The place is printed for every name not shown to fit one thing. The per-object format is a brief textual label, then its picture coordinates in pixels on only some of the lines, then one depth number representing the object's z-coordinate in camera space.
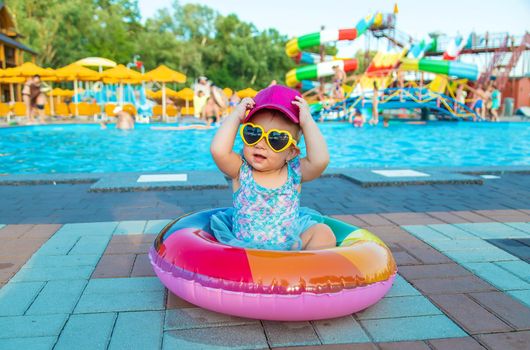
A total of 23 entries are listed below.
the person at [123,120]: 17.55
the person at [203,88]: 22.90
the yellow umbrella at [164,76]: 21.73
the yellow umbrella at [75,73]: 21.03
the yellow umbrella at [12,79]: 23.38
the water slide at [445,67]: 20.73
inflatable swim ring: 2.11
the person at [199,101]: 23.77
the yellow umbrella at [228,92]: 31.91
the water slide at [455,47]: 23.86
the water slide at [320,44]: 22.55
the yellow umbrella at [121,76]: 20.75
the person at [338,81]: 22.02
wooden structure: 30.11
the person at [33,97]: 18.66
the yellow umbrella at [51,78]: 21.12
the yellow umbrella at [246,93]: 30.92
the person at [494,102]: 23.30
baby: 2.56
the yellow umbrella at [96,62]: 23.32
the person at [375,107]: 20.66
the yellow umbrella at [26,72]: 21.08
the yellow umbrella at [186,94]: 30.64
